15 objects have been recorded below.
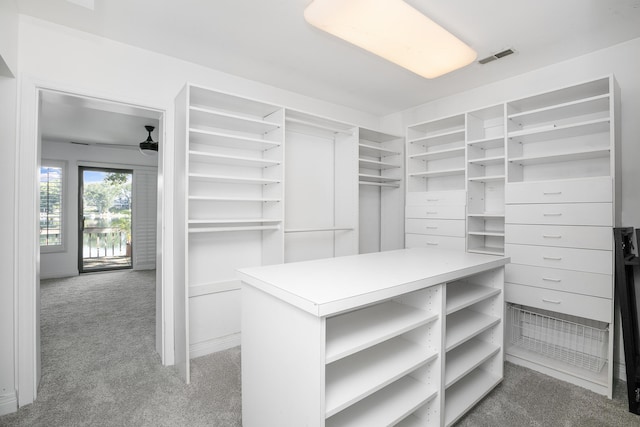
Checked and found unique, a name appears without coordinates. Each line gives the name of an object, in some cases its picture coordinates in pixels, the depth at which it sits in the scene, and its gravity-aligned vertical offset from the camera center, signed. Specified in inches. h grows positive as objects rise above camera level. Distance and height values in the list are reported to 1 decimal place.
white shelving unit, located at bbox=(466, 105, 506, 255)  114.6 +13.3
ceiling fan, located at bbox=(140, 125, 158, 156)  176.7 +40.0
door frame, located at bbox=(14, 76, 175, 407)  76.2 -7.4
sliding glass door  241.0 -5.3
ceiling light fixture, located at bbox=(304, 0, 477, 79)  64.0 +43.6
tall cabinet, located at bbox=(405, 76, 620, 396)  84.7 -0.7
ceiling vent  97.3 +52.9
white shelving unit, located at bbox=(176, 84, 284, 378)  101.0 +3.0
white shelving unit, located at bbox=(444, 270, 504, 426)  70.4 -35.5
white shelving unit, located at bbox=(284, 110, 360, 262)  129.5 +11.2
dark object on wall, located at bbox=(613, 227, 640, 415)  75.8 -25.1
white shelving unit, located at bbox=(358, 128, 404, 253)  153.4 +8.7
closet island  47.6 -24.2
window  221.6 +5.7
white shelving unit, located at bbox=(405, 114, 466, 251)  117.6 +13.5
